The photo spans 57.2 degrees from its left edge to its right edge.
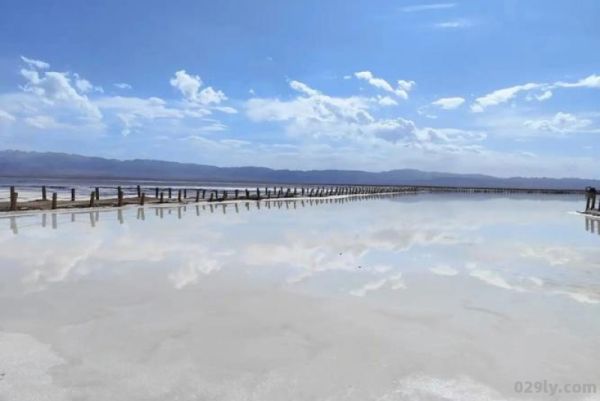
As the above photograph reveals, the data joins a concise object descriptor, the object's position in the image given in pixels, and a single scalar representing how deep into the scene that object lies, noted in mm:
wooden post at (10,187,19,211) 25641
